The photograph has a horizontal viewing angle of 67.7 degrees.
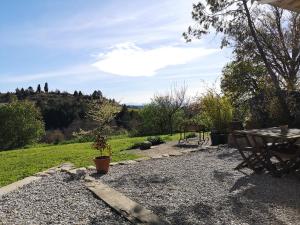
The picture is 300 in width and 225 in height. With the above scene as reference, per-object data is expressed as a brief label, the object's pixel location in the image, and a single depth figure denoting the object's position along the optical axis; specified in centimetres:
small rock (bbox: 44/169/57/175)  449
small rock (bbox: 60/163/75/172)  462
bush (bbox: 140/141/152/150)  662
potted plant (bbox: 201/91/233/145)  662
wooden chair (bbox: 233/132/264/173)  397
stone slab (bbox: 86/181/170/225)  261
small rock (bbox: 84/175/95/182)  396
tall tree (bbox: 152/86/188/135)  1569
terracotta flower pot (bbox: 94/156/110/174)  436
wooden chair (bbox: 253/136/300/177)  379
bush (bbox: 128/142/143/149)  694
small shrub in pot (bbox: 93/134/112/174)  436
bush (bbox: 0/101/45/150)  1942
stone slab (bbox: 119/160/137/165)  501
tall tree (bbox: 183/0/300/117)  665
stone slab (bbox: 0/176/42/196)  370
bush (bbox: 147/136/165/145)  721
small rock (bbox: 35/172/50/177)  439
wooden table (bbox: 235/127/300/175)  369
